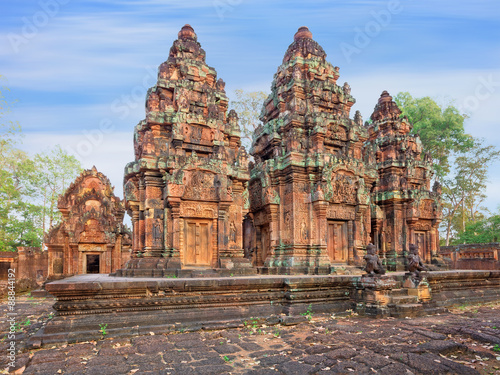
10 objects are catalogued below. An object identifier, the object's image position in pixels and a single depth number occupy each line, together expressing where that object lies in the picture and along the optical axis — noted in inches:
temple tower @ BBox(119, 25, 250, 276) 385.7
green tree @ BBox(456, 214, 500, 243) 854.8
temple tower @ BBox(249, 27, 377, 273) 484.4
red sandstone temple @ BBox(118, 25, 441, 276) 396.5
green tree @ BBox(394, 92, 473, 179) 1026.1
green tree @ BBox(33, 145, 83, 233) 999.6
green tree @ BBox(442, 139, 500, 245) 1059.9
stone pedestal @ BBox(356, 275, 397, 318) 322.3
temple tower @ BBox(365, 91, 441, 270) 651.5
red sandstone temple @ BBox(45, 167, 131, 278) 570.6
